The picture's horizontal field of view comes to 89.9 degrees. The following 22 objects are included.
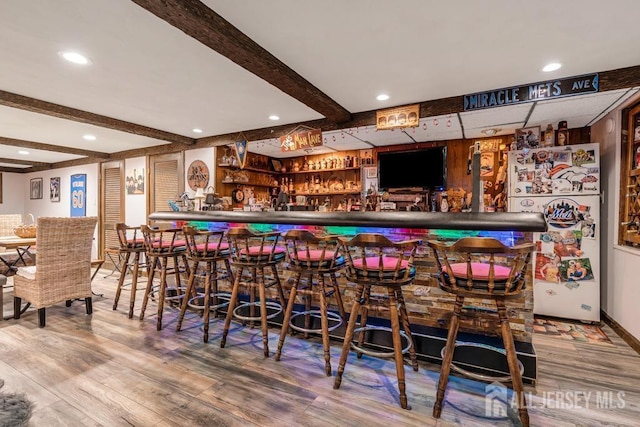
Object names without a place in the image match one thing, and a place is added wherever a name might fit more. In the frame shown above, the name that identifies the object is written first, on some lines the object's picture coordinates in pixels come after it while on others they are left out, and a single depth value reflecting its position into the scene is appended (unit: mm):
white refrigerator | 3467
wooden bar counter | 2137
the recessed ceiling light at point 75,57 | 2549
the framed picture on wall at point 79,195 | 7219
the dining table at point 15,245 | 3793
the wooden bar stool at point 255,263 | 2562
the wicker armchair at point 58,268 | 3254
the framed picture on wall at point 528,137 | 4328
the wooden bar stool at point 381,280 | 1907
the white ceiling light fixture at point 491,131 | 4471
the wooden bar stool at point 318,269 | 2268
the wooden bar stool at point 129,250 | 3547
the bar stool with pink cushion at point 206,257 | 2865
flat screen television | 5223
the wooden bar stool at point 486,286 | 1657
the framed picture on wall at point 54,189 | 7885
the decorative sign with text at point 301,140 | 4070
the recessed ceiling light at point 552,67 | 2709
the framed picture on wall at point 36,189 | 8367
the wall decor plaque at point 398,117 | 3691
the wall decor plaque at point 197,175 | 5477
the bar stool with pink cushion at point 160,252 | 3168
